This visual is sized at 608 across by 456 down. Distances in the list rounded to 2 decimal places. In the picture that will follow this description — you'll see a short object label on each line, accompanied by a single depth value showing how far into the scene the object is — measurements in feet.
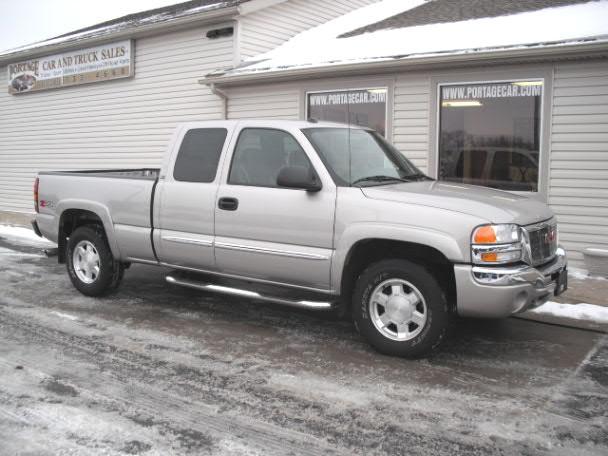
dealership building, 28.35
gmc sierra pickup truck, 15.30
